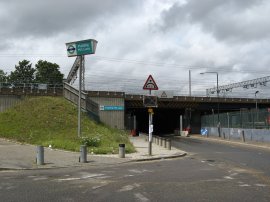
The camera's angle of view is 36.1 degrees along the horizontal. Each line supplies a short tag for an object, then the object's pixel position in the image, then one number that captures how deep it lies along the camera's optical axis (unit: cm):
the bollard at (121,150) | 2072
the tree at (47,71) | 11665
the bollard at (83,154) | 1809
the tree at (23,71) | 11850
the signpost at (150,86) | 2234
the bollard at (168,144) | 2743
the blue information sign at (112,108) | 6078
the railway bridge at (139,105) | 4638
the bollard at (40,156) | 1698
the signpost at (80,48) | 2722
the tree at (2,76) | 11731
